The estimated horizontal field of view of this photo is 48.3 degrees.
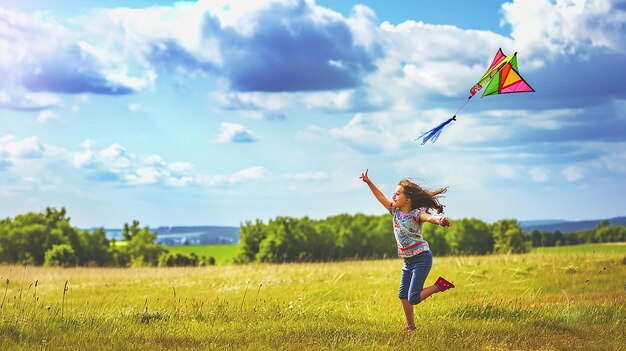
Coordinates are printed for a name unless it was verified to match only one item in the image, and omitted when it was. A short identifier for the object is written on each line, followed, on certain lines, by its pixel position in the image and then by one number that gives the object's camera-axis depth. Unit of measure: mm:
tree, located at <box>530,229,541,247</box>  53903
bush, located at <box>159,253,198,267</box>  38259
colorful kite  12344
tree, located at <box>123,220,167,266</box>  45375
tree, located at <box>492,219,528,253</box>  51166
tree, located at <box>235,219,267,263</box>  41219
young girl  10492
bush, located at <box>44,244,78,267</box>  39250
